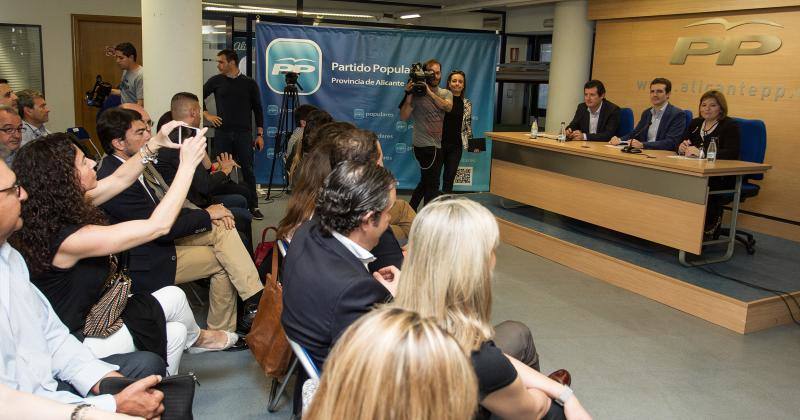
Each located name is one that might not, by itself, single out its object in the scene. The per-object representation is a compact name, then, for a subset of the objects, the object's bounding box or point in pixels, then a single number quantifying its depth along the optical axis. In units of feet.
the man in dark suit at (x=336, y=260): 5.77
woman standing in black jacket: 21.07
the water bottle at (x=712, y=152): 15.38
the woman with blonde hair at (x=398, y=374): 3.06
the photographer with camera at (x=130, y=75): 19.66
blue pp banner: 23.85
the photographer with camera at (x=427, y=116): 20.66
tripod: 23.30
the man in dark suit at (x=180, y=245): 10.00
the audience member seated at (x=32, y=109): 15.33
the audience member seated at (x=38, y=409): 4.70
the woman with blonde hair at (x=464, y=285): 5.18
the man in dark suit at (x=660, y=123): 18.58
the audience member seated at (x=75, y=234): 6.79
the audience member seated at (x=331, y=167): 8.68
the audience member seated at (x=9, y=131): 12.41
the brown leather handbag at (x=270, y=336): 8.43
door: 28.63
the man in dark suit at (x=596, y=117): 20.02
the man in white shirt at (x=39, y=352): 5.42
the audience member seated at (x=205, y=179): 12.77
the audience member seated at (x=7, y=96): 15.43
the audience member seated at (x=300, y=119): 17.59
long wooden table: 14.67
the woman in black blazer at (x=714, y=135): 16.02
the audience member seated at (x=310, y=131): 12.67
